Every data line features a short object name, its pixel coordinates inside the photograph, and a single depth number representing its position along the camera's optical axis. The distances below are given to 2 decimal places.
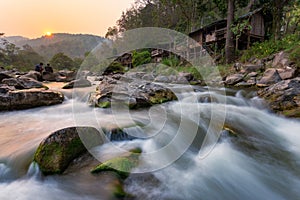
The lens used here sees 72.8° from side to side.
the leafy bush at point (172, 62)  21.39
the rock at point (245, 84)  9.81
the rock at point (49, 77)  15.98
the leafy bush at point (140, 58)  27.19
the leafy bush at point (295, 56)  9.46
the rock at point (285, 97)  5.95
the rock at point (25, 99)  6.39
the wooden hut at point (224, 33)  18.41
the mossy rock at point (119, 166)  2.88
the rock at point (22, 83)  9.00
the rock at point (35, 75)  13.48
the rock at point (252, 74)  10.51
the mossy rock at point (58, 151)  2.94
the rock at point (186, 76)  13.89
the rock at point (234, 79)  10.72
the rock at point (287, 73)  8.70
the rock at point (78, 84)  10.80
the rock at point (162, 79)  14.38
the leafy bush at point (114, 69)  22.69
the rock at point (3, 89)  6.49
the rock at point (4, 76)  10.73
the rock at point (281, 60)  9.91
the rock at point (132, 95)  6.48
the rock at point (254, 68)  11.18
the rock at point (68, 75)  16.39
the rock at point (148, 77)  15.31
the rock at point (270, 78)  9.07
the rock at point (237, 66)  12.48
